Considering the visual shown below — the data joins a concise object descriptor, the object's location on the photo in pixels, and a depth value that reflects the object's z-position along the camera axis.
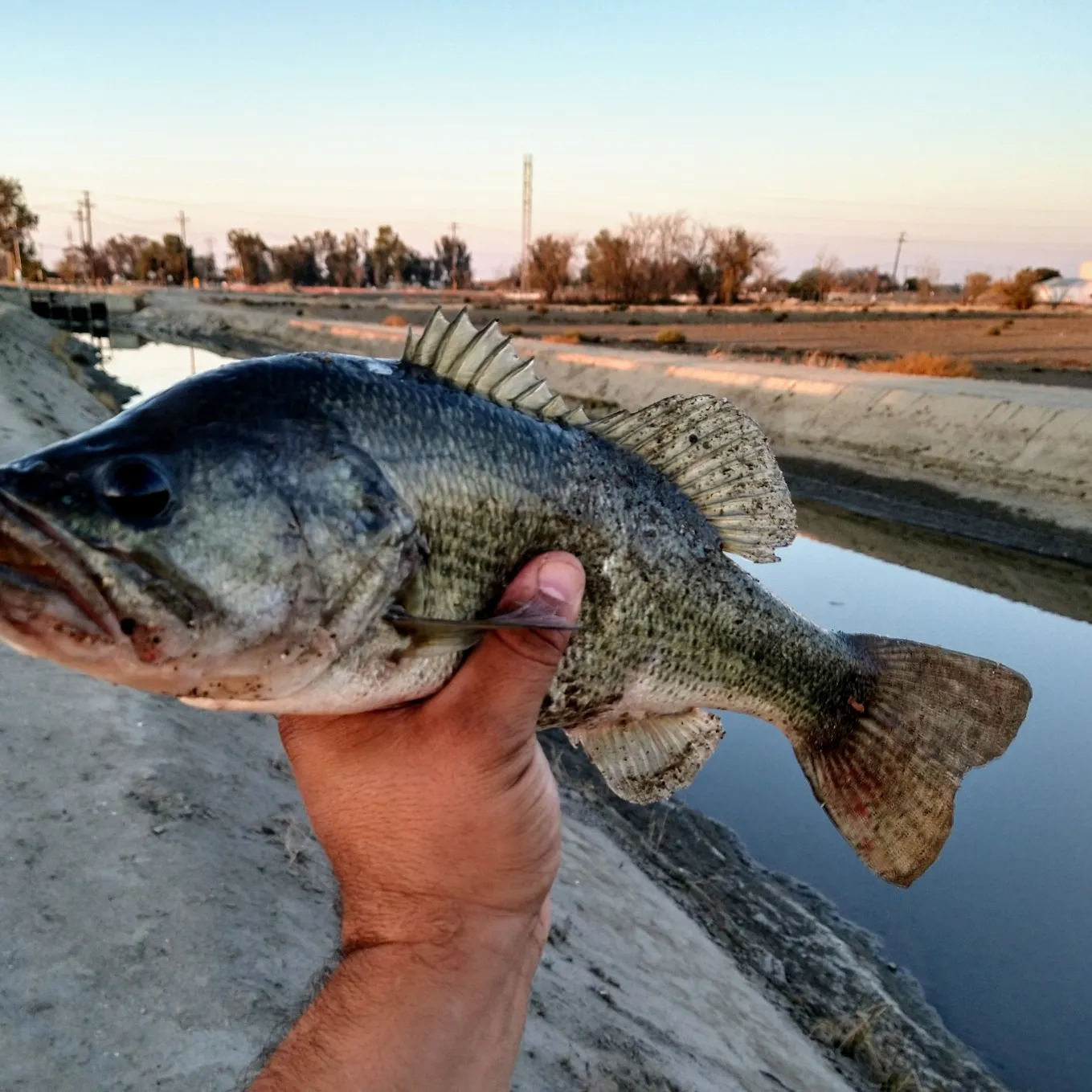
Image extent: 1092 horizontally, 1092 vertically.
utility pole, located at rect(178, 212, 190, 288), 103.44
